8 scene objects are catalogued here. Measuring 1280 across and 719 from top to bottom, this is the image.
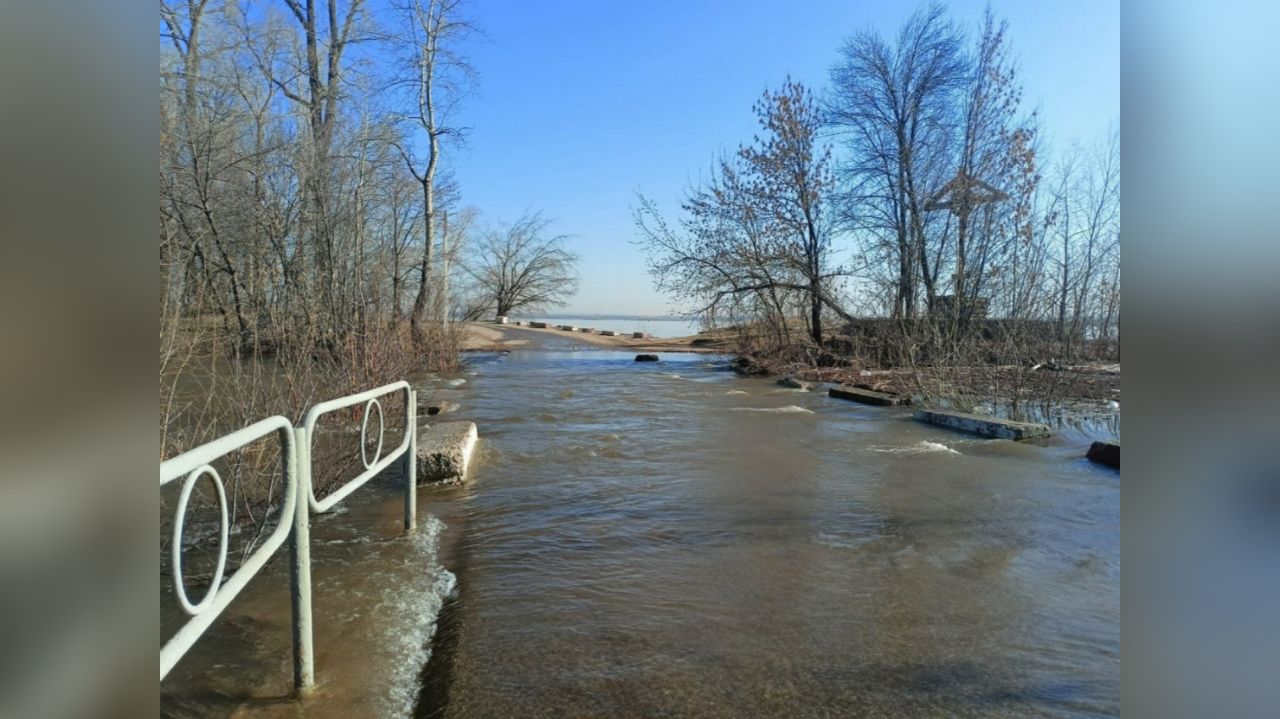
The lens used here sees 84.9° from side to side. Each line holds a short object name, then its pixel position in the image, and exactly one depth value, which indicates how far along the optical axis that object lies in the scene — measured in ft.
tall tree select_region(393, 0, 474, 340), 53.11
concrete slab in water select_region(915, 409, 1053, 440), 26.63
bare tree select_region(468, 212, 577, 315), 140.26
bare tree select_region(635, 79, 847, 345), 59.72
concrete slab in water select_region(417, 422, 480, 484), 19.24
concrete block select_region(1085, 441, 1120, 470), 22.02
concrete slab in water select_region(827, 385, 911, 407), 36.99
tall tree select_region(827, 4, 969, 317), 53.26
